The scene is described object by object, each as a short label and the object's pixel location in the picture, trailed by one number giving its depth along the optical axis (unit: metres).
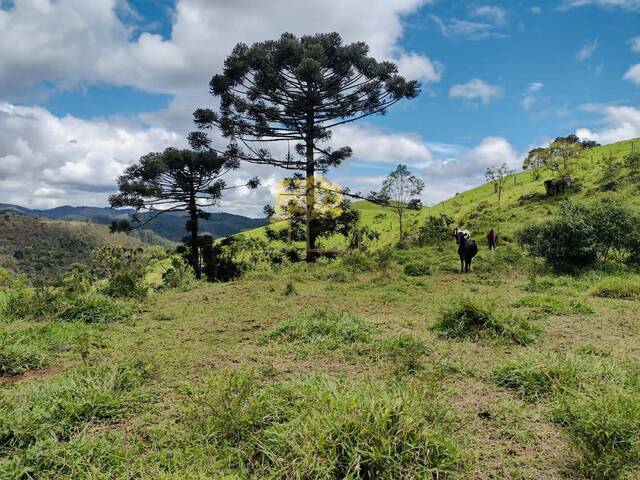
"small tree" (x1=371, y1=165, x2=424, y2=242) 33.16
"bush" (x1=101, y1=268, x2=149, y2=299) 11.15
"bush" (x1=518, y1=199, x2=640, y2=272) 13.32
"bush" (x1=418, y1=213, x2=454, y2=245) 24.04
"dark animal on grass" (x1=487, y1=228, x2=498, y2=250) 19.86
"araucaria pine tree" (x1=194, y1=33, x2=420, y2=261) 21.15
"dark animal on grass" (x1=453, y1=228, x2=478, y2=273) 15.55
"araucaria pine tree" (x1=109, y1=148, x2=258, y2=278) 23.38
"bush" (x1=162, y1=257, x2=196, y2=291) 14.41
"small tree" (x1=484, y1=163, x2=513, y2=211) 40.09
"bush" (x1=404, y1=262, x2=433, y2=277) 15.31
